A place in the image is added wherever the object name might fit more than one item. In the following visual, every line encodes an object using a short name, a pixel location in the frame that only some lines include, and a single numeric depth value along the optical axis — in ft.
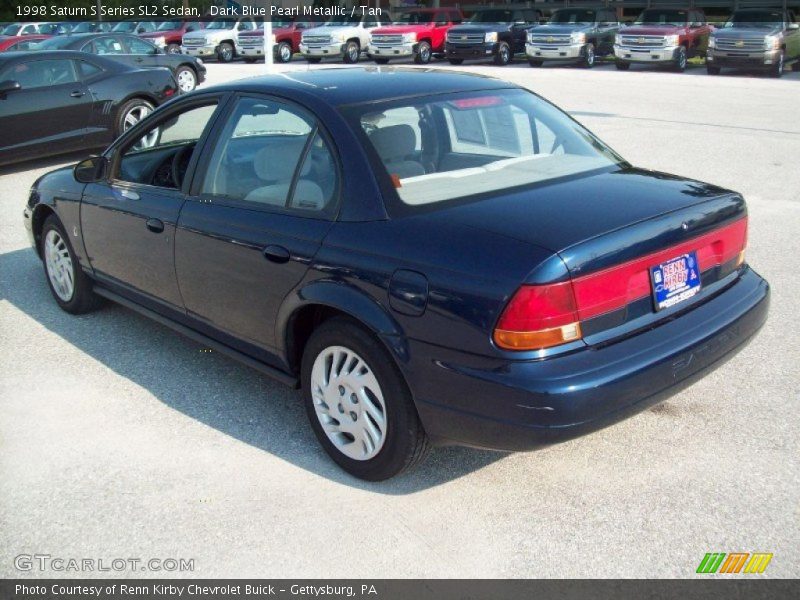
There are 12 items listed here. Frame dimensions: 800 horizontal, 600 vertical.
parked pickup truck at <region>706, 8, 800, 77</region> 71.31
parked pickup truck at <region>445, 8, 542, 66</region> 90.17
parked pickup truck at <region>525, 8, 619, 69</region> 83.56
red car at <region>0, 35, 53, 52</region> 71.56
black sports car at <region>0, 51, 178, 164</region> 36.37
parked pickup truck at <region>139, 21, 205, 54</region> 107.24
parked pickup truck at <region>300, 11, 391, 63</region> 99.04
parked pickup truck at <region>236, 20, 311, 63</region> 104.32
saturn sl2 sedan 10.11
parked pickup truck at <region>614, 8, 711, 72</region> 77.20
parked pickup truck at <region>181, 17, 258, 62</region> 105.91
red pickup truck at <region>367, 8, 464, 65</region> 93.97
